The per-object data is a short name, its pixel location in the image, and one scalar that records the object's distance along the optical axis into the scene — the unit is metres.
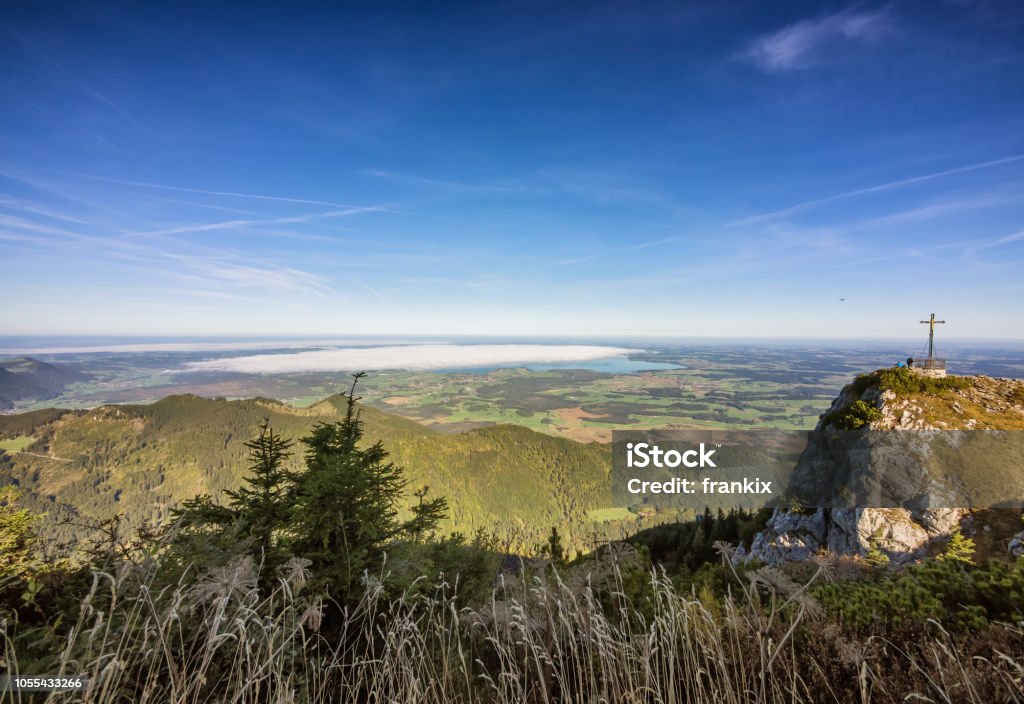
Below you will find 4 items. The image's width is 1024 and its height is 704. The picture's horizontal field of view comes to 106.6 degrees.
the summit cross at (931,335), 16.77
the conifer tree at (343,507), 8.67
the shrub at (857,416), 17.41
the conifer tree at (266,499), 9.12
